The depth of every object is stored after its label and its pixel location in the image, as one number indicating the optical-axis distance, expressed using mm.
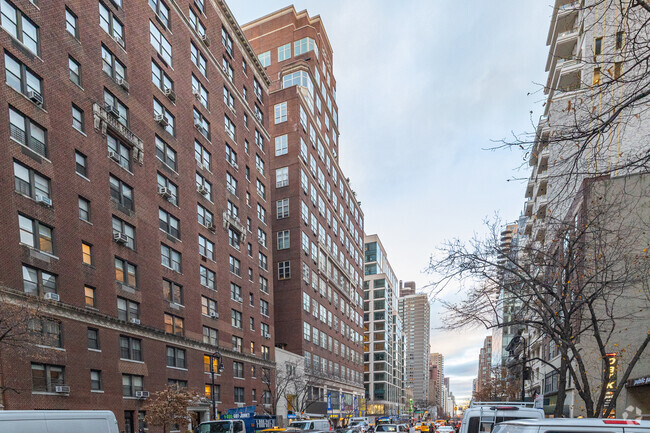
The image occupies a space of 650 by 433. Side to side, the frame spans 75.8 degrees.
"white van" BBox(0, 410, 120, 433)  6183
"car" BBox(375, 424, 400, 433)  30125
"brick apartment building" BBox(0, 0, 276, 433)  23125
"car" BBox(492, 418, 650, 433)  4777
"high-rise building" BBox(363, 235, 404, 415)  109562
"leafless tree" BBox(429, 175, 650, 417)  12719
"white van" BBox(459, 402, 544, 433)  12711
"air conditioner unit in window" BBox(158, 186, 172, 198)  34031
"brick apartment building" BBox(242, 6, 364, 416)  59625
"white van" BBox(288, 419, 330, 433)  25938
